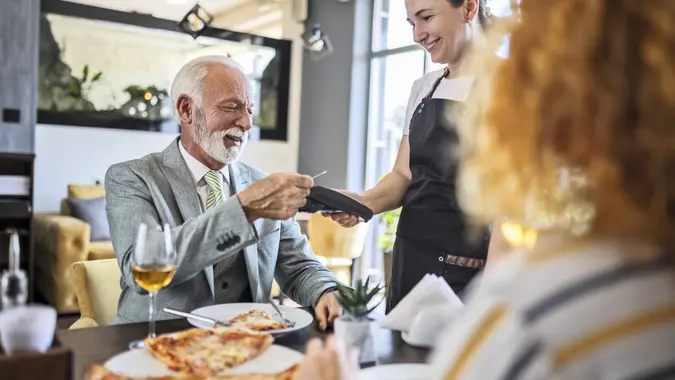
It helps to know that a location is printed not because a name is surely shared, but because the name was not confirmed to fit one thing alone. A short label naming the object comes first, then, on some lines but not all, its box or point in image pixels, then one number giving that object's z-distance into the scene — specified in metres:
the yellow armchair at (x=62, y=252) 4.50
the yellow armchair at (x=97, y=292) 1.92
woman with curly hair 0.49
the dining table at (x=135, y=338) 1.18
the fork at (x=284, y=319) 1.41
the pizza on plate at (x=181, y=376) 0.97
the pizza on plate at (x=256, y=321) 1.35
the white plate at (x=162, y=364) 1.06
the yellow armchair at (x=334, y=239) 4.66
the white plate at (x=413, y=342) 1.27
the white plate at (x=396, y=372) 1.05
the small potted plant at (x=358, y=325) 1.14
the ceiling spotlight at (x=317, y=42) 5.75
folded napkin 1.26
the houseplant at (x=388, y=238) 4.86
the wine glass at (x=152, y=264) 1.26
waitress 1.90
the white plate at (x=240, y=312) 1.41
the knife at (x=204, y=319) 1.38
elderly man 1.54
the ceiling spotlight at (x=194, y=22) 5.60
